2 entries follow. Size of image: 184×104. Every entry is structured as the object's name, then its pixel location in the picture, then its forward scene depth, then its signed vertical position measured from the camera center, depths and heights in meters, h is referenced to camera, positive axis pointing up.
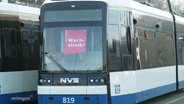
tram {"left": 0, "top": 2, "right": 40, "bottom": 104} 14.09 +0.00
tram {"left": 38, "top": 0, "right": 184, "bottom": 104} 12.73 -0.03
